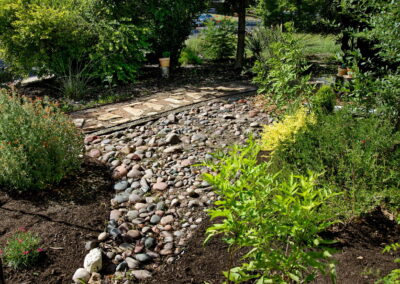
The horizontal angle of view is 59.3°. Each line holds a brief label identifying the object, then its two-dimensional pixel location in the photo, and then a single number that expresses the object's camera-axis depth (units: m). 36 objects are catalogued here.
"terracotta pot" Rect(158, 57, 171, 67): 8.73
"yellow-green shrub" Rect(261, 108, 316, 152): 3.84
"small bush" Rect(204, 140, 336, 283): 1.69
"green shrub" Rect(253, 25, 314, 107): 4.80
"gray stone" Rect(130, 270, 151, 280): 2.71
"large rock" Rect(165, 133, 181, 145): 4.89
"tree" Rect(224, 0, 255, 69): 9.38
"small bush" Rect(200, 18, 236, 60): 10.94
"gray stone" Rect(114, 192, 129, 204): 3.68
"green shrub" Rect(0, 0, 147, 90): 7.02
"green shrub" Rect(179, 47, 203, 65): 10.70
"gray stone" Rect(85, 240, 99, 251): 2.96
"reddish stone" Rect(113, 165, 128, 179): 4.11
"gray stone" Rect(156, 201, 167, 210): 3.57
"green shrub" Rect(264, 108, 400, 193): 2.89
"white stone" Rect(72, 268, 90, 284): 2.63
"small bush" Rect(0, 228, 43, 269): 2.68
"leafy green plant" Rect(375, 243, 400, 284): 1.47
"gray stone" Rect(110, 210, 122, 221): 3.39
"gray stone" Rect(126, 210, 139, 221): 3.42
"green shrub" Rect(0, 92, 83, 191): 3.50
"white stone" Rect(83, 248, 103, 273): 2.74
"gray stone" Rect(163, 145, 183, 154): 4.68
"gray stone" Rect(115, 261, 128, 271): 2.80
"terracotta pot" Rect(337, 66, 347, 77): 7.11
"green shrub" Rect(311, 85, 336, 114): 4.90
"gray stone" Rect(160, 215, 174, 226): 3.37
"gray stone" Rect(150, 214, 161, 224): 3.38
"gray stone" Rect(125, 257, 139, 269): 2.83
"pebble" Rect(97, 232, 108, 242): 3.09
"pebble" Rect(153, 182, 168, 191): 3.91
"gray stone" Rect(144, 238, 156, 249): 3.07
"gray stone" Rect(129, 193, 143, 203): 3.69
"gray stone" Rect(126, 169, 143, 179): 4.11
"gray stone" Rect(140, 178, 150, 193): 3.88
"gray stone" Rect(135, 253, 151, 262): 2.91
